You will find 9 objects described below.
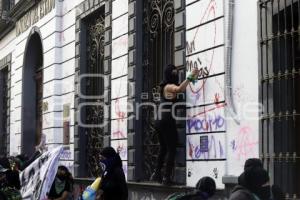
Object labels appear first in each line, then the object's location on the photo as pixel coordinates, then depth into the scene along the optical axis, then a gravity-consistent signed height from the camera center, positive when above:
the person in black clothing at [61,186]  13.14 -0.35
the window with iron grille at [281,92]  10.75 +0.85
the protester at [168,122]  13.30 +0.60
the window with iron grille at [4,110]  29.04 +1.79
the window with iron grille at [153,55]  14.87 +1.84
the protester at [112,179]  10.57 -0.20
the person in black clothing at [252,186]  6.89 -0.19
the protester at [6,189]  11.40 -0.35
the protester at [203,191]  7.57 -0.25
